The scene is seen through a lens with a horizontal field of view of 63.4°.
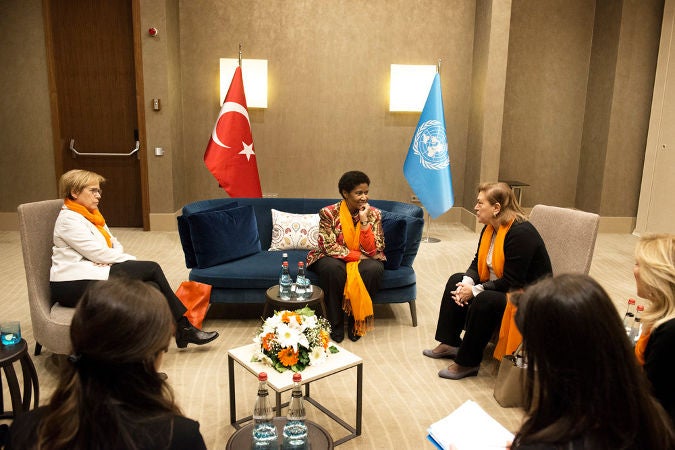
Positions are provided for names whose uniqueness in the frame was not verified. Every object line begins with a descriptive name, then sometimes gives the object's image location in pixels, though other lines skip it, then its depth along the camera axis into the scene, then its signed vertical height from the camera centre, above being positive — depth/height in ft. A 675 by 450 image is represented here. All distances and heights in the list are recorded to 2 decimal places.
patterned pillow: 14.83 -3.22
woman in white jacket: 10.55 -2.90
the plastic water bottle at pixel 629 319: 9.41 -3.37
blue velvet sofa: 12.92 -3.51
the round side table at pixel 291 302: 11.34 -3.88
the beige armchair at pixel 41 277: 10.15 -3.20
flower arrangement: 8.41 -3.53
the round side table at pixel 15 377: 7.80 -4.08
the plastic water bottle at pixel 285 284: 11.73 -3.69
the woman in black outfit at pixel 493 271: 10.48 -2.94
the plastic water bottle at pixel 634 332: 8.61 -3.41
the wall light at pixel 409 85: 23.98 +1.32
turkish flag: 19.59 -1.34
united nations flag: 21.16 -1.72
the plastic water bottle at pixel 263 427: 6.57 -3.80
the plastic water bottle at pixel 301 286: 11.73 -3.69
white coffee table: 8.15 -3.91
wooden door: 21.89 +0.59
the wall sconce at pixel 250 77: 23.47 +1.49
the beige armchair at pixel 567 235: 10.52 -2.28
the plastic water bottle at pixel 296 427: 6.53 -3.81
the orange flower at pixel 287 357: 8.39 -3.68
